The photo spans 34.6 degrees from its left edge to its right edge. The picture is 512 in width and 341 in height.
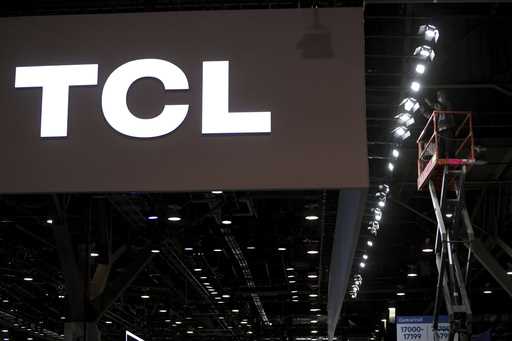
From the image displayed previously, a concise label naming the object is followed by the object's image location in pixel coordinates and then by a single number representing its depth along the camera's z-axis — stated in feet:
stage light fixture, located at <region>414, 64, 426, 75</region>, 36.58
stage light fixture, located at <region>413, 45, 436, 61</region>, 34.13
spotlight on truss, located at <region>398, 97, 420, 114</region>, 40.68
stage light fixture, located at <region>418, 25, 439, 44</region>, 32.22
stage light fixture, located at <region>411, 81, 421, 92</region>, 39.24
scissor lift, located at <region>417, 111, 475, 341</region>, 34.83
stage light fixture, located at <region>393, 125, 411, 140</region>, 44.73
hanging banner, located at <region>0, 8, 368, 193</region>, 14.19
